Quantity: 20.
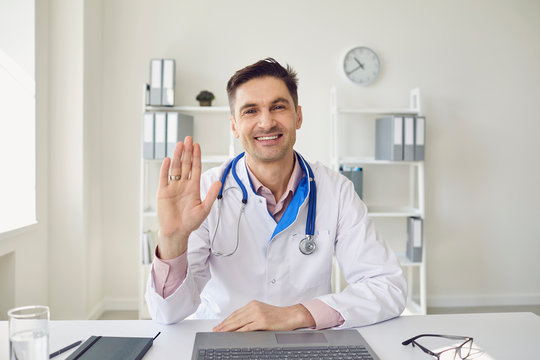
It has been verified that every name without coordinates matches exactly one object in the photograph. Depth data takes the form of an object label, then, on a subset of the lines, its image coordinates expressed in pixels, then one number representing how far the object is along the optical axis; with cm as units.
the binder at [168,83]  308
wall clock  343
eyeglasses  91
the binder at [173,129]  300
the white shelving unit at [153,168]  312
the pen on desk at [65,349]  90
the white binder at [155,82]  308
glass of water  69
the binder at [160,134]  301
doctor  113
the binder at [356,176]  320
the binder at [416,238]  321
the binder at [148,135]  302
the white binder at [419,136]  313
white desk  93
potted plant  322
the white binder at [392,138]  311
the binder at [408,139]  312
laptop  88
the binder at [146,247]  311
